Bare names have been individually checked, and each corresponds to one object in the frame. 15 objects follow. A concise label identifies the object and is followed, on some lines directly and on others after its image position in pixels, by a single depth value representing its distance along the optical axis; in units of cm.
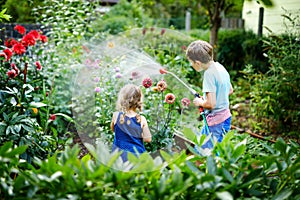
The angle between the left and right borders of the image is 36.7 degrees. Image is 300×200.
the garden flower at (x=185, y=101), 416
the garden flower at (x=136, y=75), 479
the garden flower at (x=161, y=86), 398
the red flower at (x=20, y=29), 534
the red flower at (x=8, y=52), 429
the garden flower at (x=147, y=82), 398
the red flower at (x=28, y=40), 495
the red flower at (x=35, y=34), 528
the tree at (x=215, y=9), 828
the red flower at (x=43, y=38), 535
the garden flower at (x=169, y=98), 388
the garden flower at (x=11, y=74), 404
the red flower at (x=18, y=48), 468
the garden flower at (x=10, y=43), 500
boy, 354
